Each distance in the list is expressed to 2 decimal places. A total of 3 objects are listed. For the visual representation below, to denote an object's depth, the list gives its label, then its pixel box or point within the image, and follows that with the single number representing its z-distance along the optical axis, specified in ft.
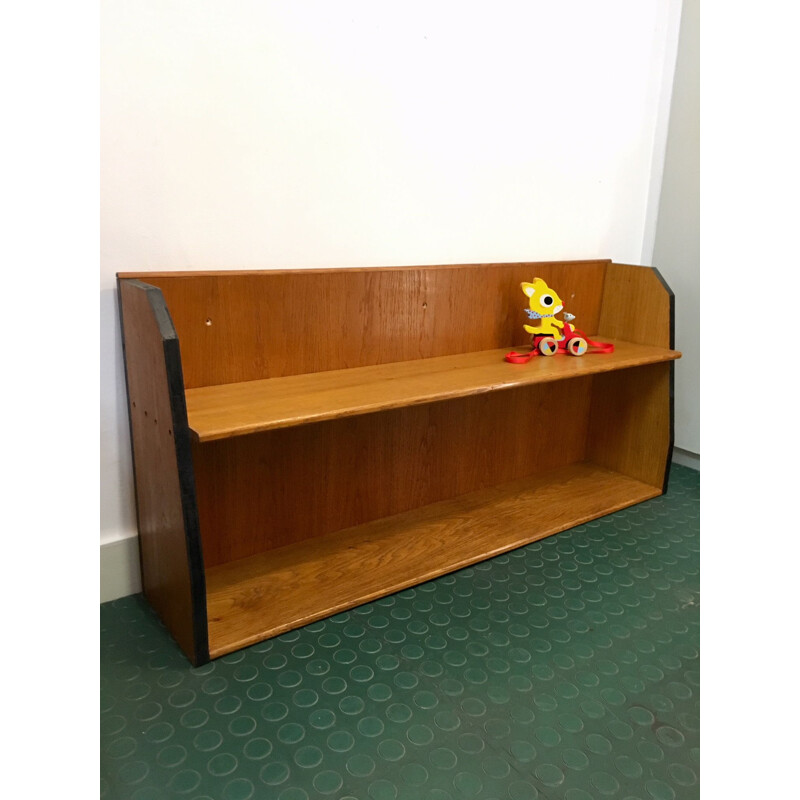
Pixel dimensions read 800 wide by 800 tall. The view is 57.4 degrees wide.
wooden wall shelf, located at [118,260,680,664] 5.65
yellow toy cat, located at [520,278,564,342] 7.99
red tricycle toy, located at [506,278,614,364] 7.99
